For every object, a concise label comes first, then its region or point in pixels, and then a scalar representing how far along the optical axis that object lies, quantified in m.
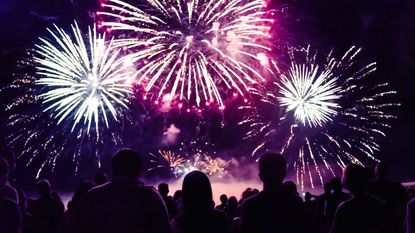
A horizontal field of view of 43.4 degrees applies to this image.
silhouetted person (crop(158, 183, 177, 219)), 7.73
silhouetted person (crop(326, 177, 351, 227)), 7.04
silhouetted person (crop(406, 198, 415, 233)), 4.79
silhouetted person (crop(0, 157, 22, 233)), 5.29
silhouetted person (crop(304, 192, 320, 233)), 7.92
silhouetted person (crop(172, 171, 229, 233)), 4.71
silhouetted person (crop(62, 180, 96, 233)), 6.45
